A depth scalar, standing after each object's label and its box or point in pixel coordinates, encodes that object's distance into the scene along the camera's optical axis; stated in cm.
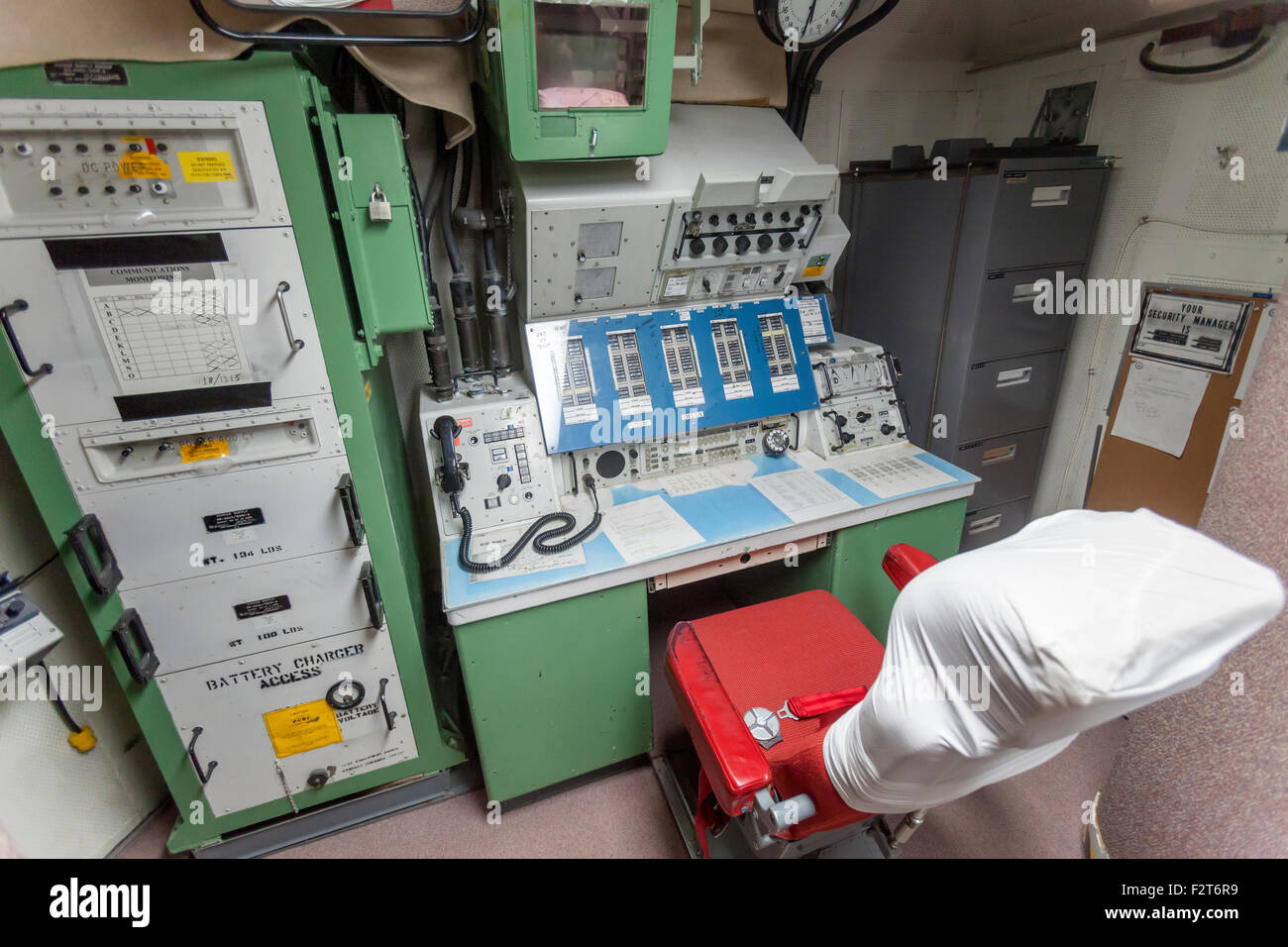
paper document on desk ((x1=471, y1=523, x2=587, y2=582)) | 172
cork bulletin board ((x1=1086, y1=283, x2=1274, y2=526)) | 213
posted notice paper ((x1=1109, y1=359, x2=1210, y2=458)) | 228
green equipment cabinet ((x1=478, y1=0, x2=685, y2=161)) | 158
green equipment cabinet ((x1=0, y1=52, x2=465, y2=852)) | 126
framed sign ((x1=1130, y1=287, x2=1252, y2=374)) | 214
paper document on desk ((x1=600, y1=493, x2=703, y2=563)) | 181
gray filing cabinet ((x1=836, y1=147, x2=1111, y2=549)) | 241
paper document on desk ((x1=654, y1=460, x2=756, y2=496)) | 216
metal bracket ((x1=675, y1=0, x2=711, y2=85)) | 170
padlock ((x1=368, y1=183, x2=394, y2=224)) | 152
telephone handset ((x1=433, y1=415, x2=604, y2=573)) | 179
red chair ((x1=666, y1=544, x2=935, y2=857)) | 119
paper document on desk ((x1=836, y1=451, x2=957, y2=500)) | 212
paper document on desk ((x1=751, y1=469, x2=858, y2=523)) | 197
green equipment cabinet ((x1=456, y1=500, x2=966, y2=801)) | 173
